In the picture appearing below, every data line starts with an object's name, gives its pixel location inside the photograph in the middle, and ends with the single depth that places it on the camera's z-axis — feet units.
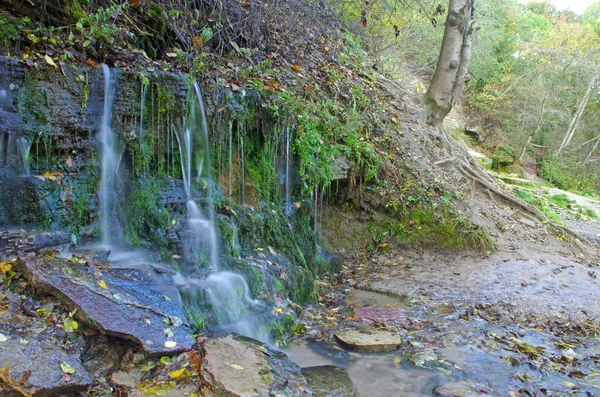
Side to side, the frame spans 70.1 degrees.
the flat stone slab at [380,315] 18.54
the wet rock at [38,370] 9.26
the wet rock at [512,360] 14.79
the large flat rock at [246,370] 10.80
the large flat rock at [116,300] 11.66
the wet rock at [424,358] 14.69
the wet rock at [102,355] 10.92
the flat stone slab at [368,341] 15.64
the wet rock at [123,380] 10.59
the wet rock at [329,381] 12.67
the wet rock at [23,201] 14.25
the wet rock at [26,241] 12.96
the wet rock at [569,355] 15.30
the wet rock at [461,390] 12.84
